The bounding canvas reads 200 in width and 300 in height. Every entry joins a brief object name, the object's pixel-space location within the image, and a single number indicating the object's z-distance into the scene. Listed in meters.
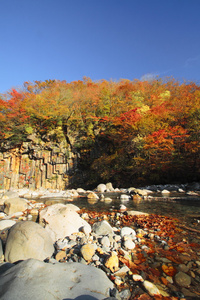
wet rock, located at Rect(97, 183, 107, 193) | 15.22
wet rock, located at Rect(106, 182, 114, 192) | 15.47
